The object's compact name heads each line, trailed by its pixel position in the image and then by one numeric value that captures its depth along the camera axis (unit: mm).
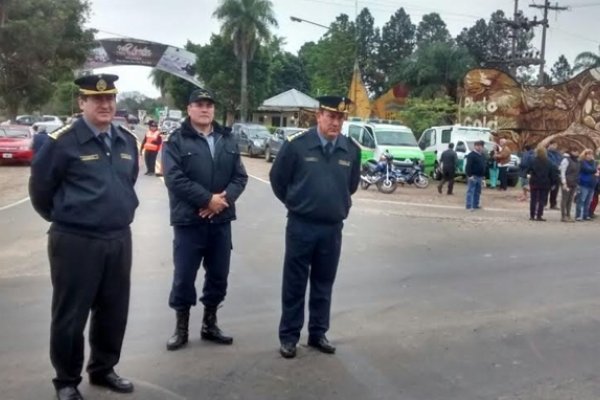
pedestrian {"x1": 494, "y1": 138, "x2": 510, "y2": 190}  26141
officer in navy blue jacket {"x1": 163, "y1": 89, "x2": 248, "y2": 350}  5809
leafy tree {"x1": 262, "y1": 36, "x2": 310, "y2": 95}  83688
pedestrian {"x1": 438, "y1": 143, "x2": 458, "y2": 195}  23641
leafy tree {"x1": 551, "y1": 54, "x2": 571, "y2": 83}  99938
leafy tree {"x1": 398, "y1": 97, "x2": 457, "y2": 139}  41656
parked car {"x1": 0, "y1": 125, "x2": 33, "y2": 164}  28297
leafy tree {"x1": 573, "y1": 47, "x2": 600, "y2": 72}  50459
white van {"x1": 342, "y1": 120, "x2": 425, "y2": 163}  25984
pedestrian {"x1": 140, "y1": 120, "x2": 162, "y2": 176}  23750
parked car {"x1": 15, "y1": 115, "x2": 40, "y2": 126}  52916
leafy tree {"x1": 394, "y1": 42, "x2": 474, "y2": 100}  52000
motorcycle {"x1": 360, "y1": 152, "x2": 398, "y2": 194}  23938
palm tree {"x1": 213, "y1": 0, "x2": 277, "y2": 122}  61406
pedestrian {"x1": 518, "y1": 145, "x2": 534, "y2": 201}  23219
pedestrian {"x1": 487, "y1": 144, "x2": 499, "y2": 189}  26653
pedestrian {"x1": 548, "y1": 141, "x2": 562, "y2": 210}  20192
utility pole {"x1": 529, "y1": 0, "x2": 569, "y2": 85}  45844
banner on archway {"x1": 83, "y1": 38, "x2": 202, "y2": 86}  73500
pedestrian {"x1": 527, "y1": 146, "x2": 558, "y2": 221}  17203
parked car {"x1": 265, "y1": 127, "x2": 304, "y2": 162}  34381
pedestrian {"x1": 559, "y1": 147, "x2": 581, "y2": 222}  17391
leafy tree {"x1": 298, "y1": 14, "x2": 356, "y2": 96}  65188
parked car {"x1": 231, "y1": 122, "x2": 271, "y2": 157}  38531
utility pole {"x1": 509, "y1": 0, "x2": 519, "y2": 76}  45981
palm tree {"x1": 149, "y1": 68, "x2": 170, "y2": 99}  100312
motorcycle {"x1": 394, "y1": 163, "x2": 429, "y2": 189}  25641
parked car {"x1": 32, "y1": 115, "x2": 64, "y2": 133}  53438
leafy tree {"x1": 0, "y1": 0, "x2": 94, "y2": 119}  38656
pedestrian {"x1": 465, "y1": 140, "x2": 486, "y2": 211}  19312
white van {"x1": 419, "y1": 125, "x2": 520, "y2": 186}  27703
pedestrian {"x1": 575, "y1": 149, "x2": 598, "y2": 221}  17391
